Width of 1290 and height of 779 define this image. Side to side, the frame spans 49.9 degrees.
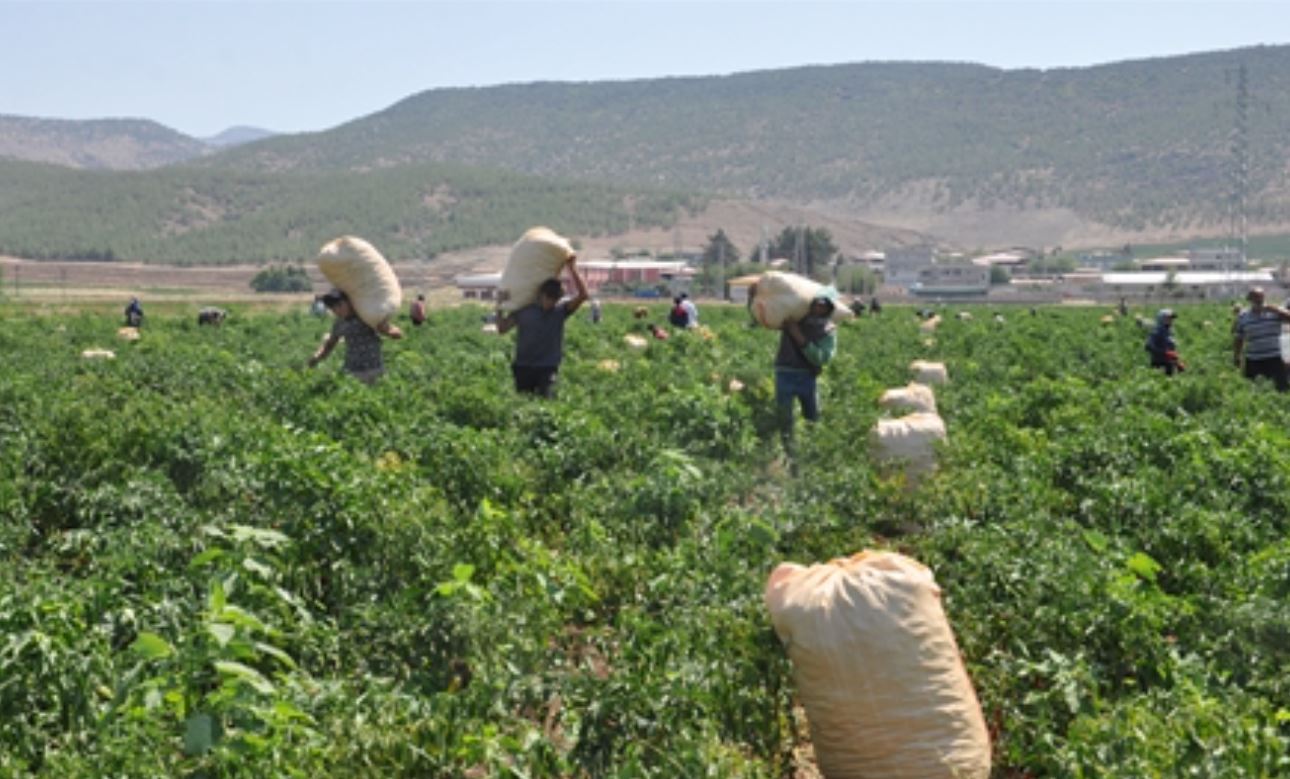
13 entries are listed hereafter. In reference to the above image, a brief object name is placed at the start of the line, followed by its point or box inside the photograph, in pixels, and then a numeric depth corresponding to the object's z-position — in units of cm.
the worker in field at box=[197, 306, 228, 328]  3264
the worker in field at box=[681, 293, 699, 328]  2608
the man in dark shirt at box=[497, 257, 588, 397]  1158
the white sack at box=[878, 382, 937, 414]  1236
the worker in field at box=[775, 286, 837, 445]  1147
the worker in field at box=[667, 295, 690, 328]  2564
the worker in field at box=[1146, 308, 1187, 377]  1778
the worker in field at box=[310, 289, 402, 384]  1270
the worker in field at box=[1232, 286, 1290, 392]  1523
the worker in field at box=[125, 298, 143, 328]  3144
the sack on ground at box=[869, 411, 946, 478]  1023
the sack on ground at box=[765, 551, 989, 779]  516
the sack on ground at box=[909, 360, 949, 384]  1767
